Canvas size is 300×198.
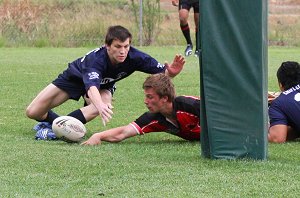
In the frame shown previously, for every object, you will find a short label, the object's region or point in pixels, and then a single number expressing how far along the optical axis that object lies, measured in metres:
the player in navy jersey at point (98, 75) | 15.59
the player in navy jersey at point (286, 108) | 15.77
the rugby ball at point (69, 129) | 15.47
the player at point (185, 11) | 34.12
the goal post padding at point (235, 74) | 12.76
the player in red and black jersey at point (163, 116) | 14.84
